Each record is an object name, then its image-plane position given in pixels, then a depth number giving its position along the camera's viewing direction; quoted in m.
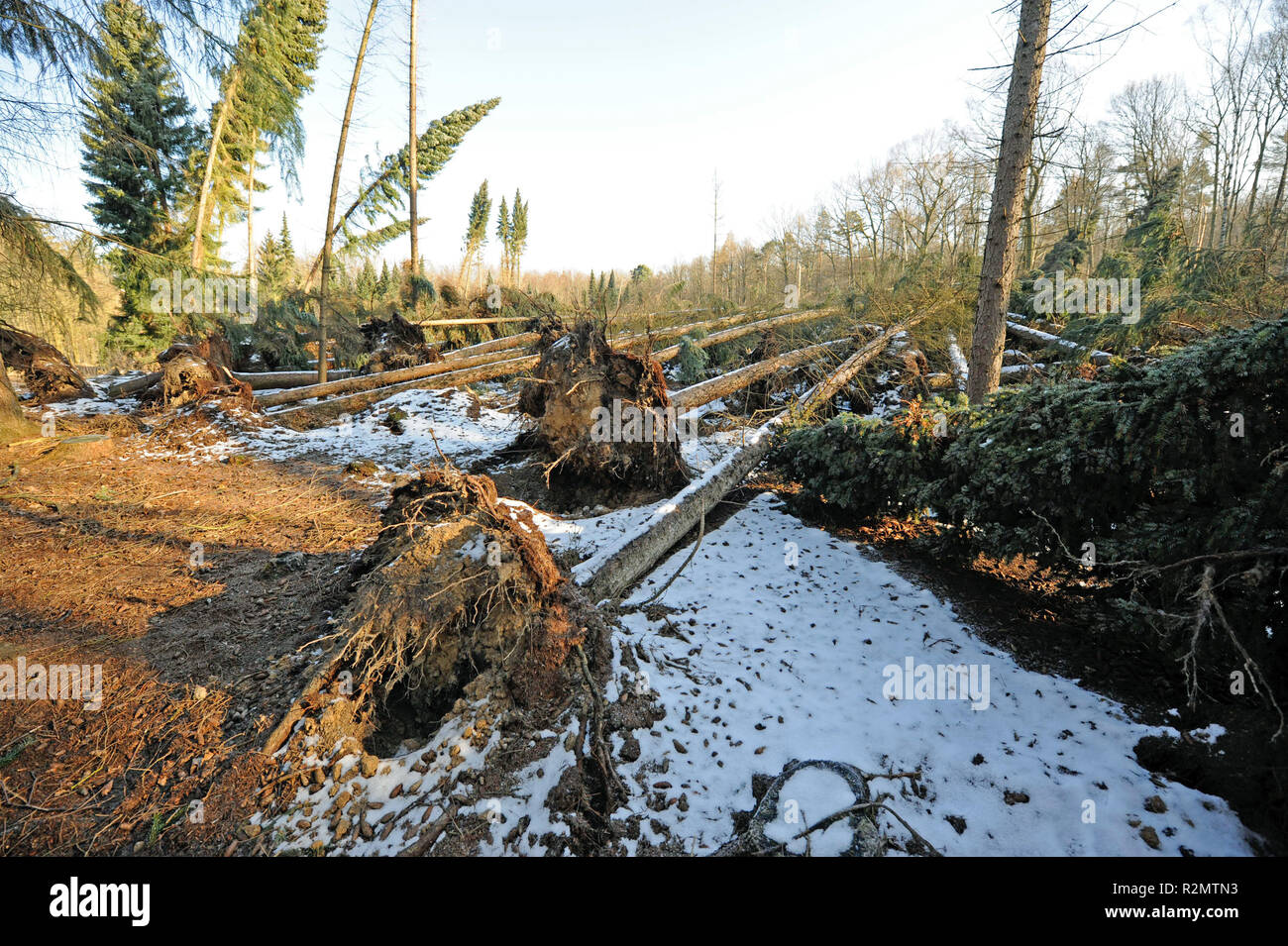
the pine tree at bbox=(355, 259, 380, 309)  23.69
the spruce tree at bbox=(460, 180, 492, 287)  37.84
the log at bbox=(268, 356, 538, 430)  10.31
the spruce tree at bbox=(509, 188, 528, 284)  43.72
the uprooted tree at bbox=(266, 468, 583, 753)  3.14
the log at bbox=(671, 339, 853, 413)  8.37
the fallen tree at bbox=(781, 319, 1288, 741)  2.67
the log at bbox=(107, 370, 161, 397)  10.69
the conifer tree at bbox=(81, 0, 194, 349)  15.38
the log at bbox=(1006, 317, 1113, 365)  8.20
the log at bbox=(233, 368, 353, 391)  12.83
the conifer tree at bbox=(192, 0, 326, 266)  7.36
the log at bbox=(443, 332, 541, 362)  14.52
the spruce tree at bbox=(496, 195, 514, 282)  43.81
